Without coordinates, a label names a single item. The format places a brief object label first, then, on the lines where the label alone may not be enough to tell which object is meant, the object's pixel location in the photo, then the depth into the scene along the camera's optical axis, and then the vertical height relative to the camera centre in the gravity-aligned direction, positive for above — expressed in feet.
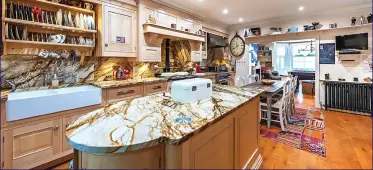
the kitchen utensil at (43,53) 8.38 +1.30
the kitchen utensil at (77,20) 9.14 +2.92
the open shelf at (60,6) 8.11 +3.40
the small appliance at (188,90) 5.41 -0.18
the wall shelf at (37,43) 7.39 +1.63
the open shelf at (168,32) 11.48 +3.30
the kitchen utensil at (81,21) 9.27 +2.92
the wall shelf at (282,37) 15.46 +3.98
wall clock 19.69 +3.79
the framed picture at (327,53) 14.33 +2.20
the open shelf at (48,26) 7.31 +2.38
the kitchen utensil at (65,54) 8.97 +1.35
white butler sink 6.24 -0.59
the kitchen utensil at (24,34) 7.73 +1.93
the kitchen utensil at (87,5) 9.57 +3.78
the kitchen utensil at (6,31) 7.22 +1.92
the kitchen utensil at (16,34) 7.55 +1.89
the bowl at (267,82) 12.71 +0.09
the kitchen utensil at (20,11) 7.57 +2.76
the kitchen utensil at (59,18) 8.59 +2.84
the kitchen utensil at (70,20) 8.92 +2.86
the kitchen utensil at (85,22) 9.43 +2.91
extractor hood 18.02 +4.03
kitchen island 3.22 -0.91
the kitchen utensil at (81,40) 9.35 +2.03
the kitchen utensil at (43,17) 8.13 +2.74
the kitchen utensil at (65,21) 8.81 +2.78
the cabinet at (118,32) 9.90 +2.73
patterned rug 8.82 -2.59
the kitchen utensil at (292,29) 16.07 +4.42
